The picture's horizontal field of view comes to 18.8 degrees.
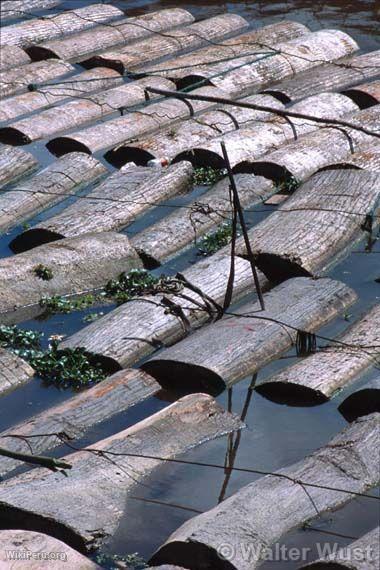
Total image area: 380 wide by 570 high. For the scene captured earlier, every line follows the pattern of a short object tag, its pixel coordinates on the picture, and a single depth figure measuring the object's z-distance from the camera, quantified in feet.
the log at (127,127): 45.55
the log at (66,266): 33.50
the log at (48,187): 39.58
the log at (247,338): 28.55
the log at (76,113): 46.75
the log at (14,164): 42.63
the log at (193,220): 36.14
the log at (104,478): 22.70
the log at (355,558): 19.62
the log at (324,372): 27.61
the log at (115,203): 37.17
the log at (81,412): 25.98
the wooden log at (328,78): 49.90
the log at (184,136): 43.75
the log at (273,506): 20.93
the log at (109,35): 56.13
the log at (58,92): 48.98
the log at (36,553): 20.97
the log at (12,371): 29.22
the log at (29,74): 51.62
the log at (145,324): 30.19
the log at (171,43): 54.60
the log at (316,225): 34.71
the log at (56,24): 56.59
